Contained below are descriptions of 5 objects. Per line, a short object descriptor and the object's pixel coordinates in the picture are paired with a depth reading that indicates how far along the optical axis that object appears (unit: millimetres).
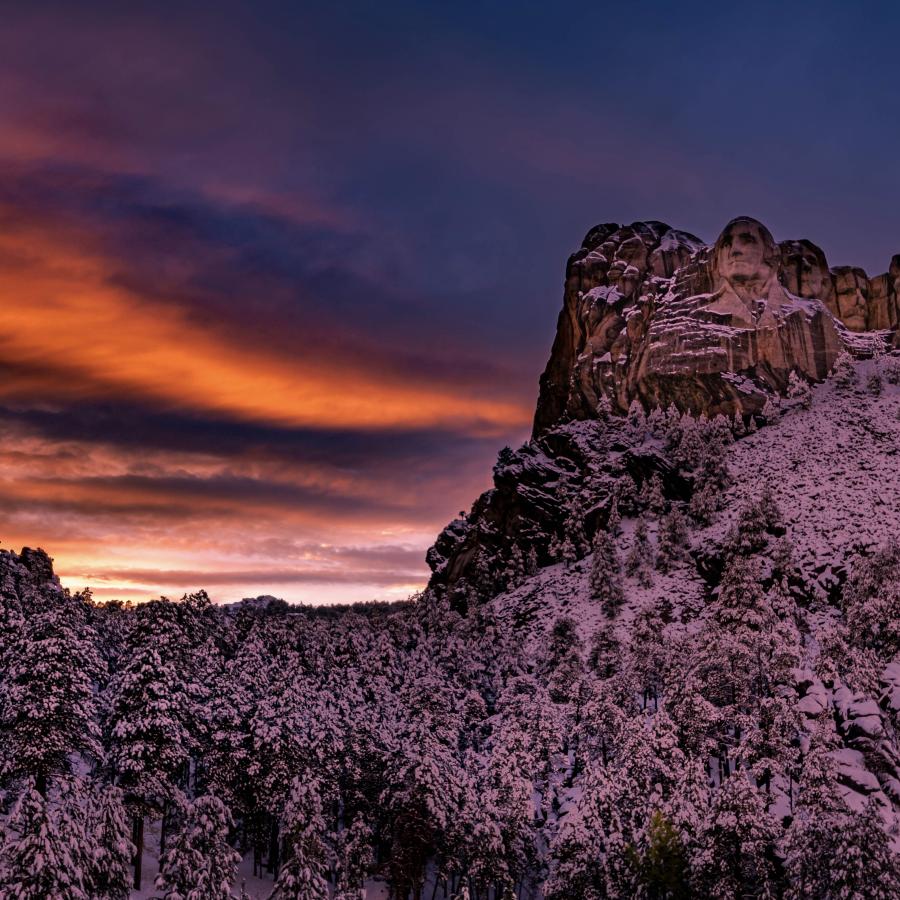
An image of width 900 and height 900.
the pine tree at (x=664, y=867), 56094
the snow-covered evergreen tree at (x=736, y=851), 52688
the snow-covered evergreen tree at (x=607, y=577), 126812
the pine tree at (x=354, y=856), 55719
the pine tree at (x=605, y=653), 100562
